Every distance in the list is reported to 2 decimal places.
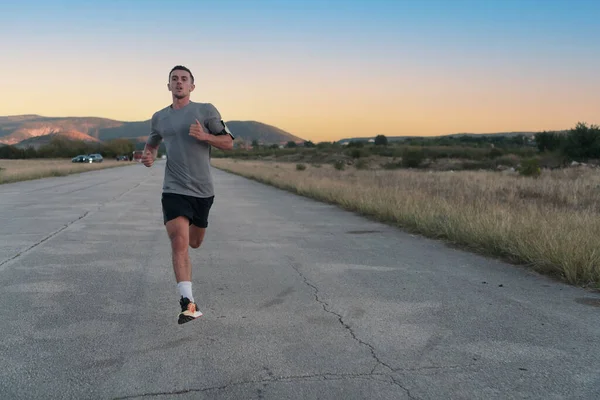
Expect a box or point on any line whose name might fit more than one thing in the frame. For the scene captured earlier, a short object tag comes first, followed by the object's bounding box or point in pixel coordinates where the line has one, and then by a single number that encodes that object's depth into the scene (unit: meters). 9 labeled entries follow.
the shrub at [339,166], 49.90
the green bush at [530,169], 29.33
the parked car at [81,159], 87.37
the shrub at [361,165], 52.59
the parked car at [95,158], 89.33
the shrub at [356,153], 84.56
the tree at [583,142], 41.72
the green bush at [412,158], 57.60
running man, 5.03
